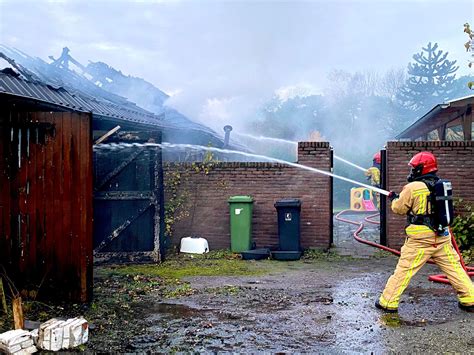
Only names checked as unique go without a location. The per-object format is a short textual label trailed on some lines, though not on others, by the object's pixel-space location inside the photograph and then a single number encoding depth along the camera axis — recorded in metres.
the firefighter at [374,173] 14.46
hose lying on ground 5.93
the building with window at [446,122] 9.43
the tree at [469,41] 9.03
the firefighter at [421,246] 5.50
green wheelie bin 9.41
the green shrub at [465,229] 8.91
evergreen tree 39.69
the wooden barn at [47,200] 5.80
